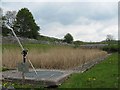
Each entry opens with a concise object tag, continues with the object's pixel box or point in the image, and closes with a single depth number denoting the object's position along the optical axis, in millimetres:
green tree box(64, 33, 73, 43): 27397
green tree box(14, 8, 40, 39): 23835
